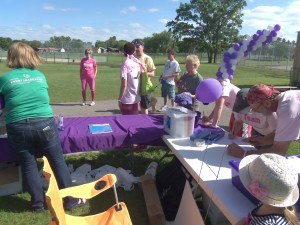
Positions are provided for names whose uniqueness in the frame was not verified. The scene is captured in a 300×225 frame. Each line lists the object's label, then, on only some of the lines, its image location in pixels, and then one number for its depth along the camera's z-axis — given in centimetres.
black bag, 206
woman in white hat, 95
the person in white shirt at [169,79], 529
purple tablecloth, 226
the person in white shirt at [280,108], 150
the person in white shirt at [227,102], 231
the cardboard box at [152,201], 194
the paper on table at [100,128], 238
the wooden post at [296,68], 1080
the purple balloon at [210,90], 212
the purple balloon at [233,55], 266
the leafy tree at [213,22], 3328
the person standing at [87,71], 584
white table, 129
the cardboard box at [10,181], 236
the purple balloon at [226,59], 266
